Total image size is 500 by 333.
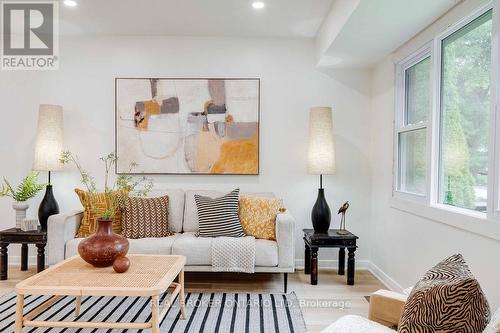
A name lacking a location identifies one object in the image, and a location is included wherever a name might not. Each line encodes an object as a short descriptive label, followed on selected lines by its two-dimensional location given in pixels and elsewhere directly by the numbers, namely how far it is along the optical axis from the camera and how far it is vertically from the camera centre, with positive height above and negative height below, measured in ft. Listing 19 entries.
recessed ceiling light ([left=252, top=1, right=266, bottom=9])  10.07 +4.60
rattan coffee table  6.24 -2.31
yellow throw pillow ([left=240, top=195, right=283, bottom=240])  10.87 -1.71
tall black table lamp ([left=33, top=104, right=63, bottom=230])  11.68 +0.38
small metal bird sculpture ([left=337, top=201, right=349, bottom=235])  11.43 -2.28
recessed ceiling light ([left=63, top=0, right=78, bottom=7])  10.22 +4.63
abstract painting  12.78 +1.32
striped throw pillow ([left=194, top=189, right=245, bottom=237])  10.71 -1.72
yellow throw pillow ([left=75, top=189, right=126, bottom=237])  10.78 -1.64
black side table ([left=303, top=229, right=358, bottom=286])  10.97 -2.59
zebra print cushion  3.56 -1.52
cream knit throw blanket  10.01 -2.77
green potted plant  11.51 -1.17
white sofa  10.05 -2.52
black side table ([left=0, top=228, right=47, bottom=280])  10.86 -2.55
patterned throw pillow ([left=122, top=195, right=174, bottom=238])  10.71 -1.83
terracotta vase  7.39 -1.89
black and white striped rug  8.04 -3.82
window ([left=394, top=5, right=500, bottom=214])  7.18 +1.10
